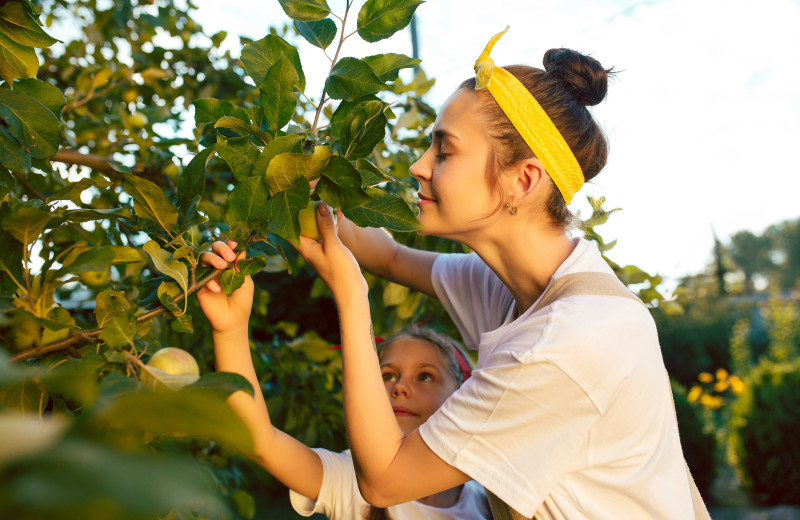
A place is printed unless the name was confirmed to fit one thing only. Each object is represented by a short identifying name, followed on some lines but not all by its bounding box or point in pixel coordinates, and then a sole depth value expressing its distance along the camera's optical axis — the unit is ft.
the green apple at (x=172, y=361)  2.35
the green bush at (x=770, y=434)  19.81
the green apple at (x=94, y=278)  3.46
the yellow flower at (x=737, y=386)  22.74
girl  3.39
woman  3.57
